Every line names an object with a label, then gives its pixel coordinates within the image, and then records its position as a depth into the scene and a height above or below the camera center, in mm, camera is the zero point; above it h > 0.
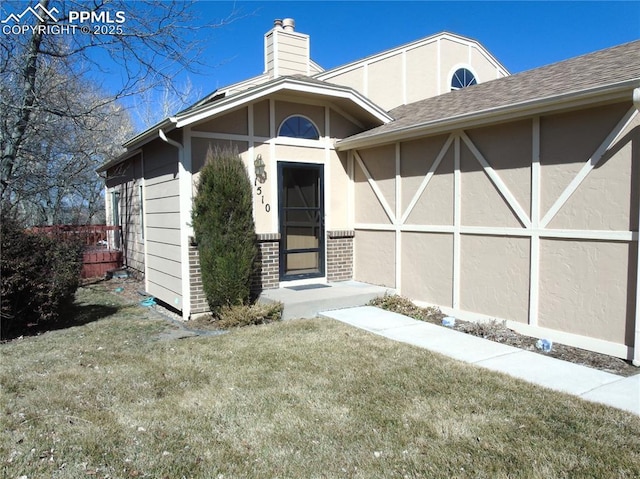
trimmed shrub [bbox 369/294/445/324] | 6961 -1541
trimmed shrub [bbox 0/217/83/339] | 5969 -872
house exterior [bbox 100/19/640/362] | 5066 +320
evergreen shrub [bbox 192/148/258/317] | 6719 -221
